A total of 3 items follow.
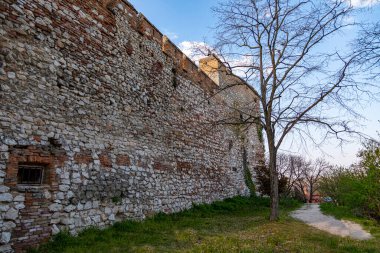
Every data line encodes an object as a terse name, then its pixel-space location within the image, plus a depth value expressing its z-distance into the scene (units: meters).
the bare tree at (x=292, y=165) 36.03
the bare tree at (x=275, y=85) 9.38
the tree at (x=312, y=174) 38.09
